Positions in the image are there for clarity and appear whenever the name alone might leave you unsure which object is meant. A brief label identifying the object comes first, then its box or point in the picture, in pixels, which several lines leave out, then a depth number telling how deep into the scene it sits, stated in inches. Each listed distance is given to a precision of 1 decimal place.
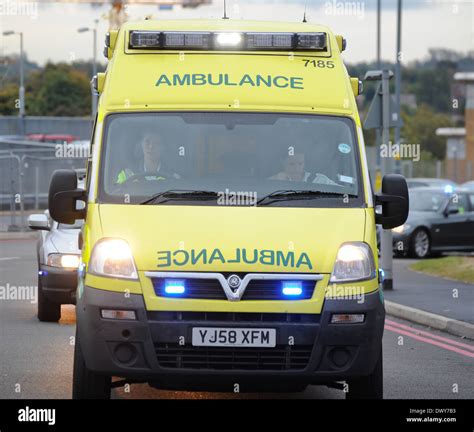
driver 337.1
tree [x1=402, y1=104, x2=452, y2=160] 4407.7
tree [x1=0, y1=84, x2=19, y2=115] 3428.2
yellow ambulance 303.6
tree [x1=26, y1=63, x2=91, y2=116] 4200.3
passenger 338.3
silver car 528.4
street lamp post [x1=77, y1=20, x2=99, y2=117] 2581.2
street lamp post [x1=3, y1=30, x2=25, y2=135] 2538.4
